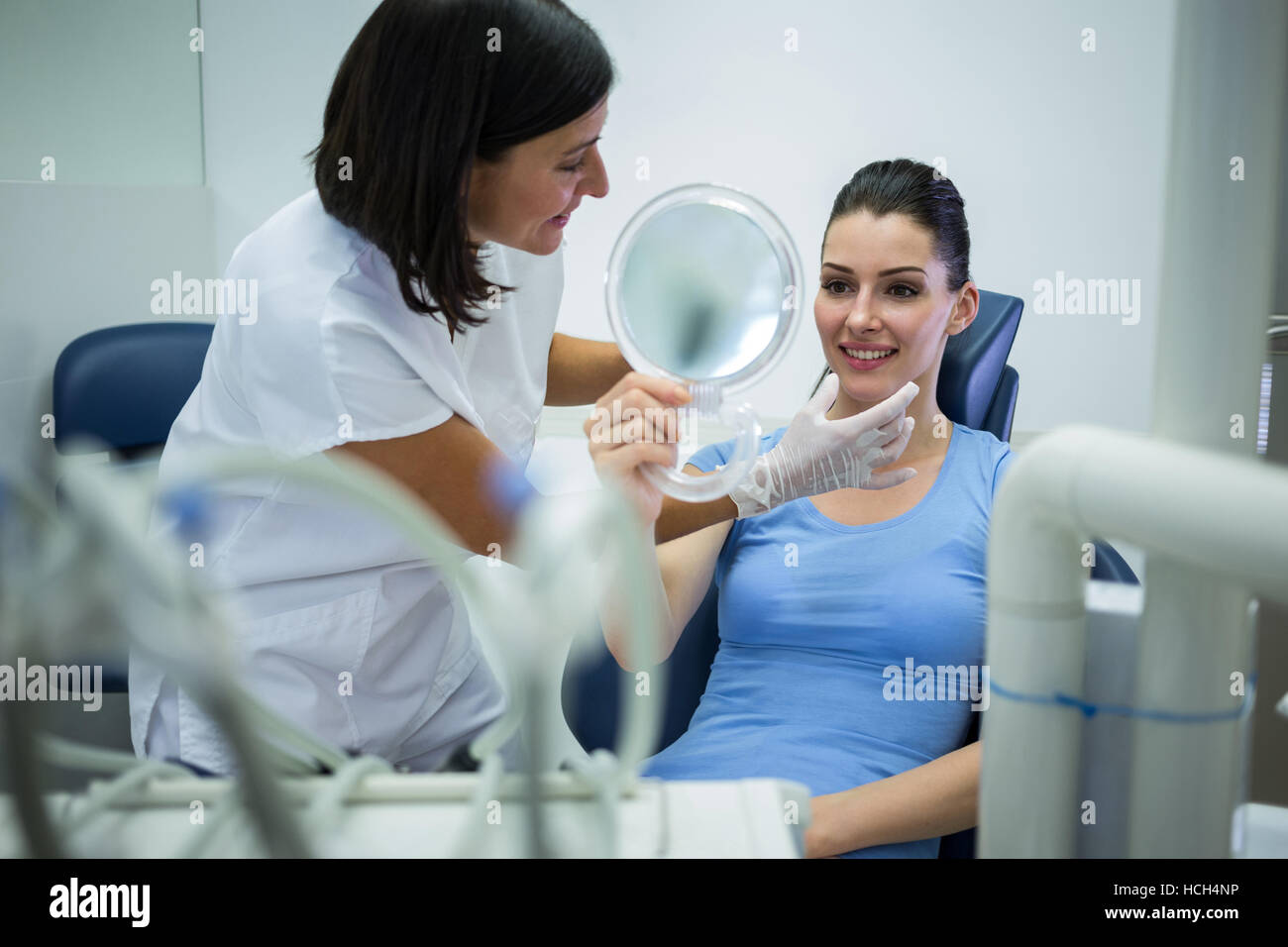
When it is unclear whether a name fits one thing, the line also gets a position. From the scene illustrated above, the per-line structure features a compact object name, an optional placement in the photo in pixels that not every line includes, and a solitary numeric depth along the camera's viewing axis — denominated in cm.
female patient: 113
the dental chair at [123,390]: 210
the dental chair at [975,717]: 140
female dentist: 100
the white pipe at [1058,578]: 40
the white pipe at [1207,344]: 43
